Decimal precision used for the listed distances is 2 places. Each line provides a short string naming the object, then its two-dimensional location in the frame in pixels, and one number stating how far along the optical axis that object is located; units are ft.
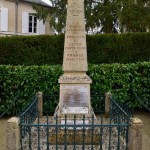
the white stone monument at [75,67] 14.33
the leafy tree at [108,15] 31.16
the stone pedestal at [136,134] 10.55
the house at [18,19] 42.82
